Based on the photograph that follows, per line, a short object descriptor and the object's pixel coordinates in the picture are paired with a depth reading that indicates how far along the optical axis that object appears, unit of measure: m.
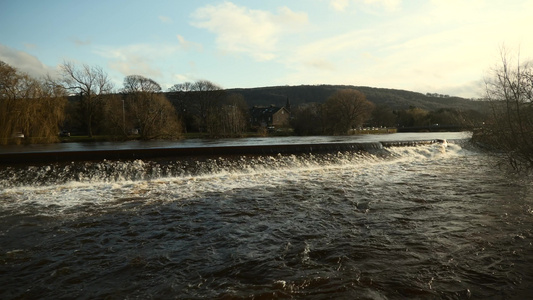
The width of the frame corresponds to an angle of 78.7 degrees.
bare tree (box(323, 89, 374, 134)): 54.66
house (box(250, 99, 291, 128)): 94.75
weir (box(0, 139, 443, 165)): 12.98
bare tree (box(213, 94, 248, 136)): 45.75
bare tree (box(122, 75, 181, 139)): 39.12
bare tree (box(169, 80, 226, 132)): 71.76
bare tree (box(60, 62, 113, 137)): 43.62
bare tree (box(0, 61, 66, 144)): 25.62
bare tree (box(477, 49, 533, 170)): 8.68
